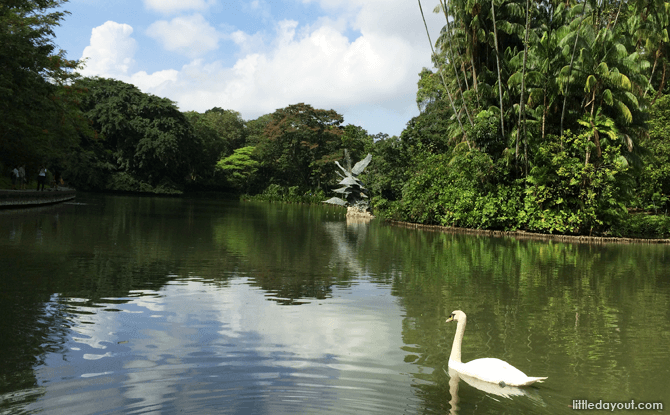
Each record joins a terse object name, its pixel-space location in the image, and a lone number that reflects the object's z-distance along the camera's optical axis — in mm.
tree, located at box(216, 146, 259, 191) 70000
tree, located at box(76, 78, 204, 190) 60094
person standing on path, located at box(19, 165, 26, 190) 34153
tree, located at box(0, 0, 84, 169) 23141
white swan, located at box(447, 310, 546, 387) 5137
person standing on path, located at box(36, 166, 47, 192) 32938
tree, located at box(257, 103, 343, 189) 63344
